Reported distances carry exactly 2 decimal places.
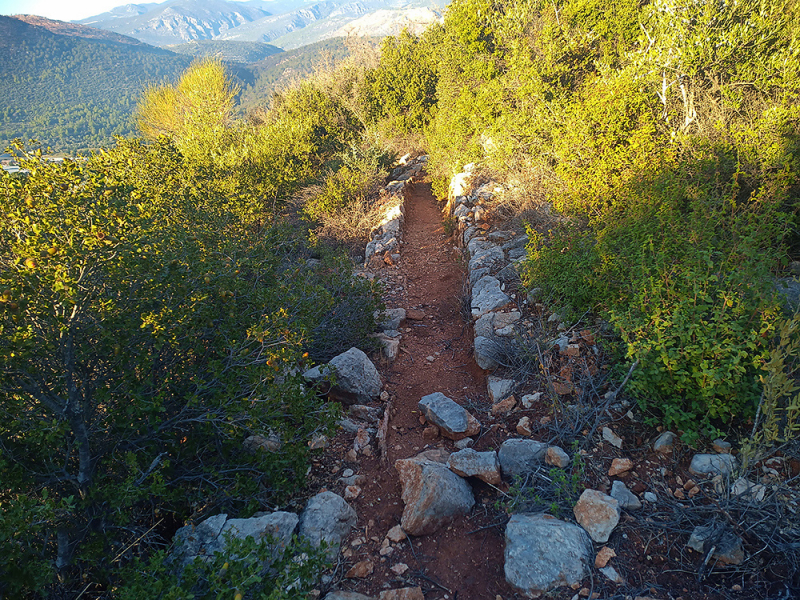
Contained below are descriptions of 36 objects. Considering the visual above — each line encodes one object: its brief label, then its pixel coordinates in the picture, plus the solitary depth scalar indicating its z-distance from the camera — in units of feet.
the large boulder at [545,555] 7.54
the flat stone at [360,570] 8.65
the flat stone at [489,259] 21.63
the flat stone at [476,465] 10.03
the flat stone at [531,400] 12.39
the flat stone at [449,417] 12.09
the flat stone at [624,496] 8.53
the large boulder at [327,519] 9.14
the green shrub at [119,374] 7.50
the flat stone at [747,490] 7.62
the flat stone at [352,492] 10.66
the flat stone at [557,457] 9.70
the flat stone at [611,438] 10.01
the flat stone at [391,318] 18.97
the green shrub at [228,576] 6.25
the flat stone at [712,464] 8.38
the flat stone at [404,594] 7.98
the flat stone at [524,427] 11.46
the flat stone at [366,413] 13.63
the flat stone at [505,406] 12.65
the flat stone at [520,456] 10.05
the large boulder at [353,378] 14.11
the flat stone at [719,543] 7.16
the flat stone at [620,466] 9.32
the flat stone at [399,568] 8.75
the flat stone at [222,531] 7.98
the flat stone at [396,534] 9.41
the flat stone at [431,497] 9.45
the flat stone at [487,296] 17.97
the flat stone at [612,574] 7.35
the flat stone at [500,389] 13.24
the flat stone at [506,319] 16.35
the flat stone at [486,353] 14.90
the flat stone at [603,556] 7.61
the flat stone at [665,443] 9.44
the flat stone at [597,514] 8.07
